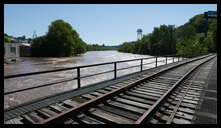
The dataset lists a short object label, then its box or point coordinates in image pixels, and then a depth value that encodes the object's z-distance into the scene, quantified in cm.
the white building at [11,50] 3599
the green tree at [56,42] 6016
